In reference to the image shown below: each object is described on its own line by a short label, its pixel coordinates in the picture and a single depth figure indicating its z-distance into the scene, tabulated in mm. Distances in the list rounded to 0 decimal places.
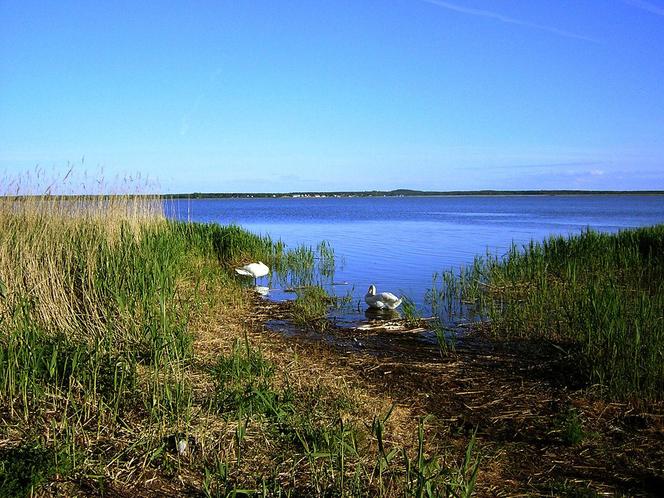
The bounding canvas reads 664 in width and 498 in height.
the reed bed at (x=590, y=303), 5707
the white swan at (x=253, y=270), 13031
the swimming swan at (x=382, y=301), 10280
